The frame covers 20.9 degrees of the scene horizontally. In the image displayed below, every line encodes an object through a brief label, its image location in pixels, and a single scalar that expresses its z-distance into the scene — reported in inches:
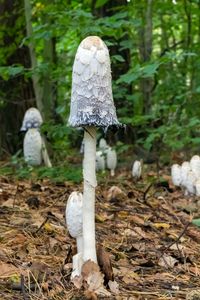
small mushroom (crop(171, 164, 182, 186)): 194.9
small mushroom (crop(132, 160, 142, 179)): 217.9
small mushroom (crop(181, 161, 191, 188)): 186.4
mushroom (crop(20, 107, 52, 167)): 223.6
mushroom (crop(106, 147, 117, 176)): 241.3
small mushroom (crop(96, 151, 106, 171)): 244.5
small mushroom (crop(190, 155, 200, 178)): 185.5
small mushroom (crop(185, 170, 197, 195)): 179.0
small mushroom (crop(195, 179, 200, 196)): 168.3
